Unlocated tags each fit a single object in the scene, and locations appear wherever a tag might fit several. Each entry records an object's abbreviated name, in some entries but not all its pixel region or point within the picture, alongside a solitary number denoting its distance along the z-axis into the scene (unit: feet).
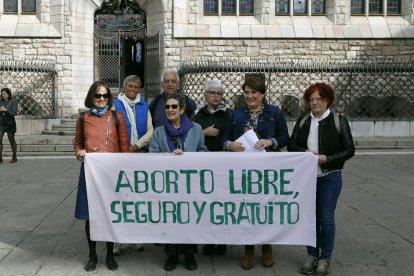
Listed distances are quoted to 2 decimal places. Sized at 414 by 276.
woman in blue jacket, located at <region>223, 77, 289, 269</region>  14.75
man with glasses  16.96
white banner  14.80
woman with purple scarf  14.74
